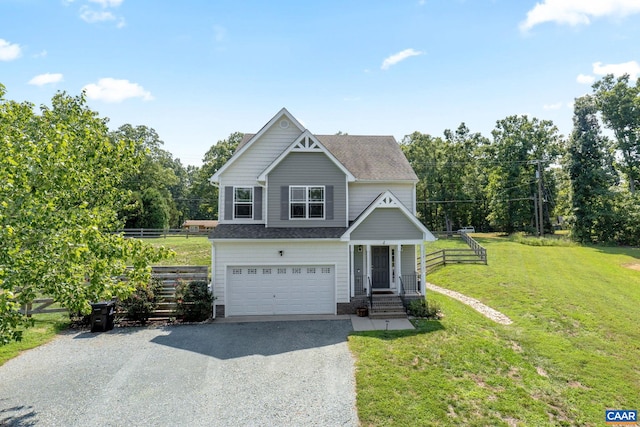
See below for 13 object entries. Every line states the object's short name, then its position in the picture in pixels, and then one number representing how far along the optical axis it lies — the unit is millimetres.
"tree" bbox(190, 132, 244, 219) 49188
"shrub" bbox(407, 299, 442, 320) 13444
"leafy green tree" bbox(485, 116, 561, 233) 43788
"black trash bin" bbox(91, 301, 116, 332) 12266
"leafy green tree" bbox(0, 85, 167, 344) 5746
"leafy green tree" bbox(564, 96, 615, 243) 34375
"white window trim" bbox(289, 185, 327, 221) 15164
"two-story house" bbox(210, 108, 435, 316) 14367
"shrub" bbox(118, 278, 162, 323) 13109
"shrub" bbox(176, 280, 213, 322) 13453
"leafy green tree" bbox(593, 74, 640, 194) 35806
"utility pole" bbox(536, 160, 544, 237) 39228
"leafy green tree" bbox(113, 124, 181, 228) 38938
